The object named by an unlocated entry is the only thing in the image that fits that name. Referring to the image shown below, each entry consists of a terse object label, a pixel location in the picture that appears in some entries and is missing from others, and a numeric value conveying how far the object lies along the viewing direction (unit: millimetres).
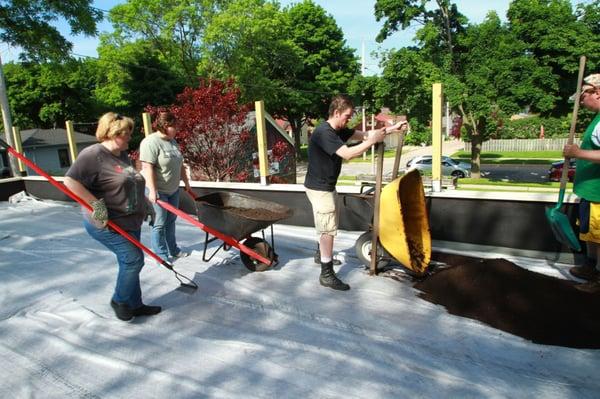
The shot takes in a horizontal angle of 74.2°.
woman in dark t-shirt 2412
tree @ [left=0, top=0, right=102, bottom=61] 11711
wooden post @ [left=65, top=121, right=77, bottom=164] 7844
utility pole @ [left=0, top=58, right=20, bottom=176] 8887
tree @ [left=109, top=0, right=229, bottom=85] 25547
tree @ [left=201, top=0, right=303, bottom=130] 23812
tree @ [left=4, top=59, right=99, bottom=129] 29422
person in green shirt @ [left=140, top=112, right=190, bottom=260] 3676
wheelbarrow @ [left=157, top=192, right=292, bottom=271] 3348
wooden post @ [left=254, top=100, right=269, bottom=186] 5551
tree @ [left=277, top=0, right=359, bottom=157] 30156
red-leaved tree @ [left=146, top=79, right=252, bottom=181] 7953
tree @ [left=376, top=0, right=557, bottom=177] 14203
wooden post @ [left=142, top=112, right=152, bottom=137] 6750
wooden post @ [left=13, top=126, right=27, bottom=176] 8648
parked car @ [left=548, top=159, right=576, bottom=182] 16402
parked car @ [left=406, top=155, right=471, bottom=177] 19964
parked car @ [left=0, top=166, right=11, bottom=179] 20111
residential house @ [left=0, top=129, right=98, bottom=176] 25234
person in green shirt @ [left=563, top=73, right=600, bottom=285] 2982
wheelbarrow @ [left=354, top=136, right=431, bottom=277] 3201
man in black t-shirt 3121
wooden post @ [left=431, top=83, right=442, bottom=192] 4230
